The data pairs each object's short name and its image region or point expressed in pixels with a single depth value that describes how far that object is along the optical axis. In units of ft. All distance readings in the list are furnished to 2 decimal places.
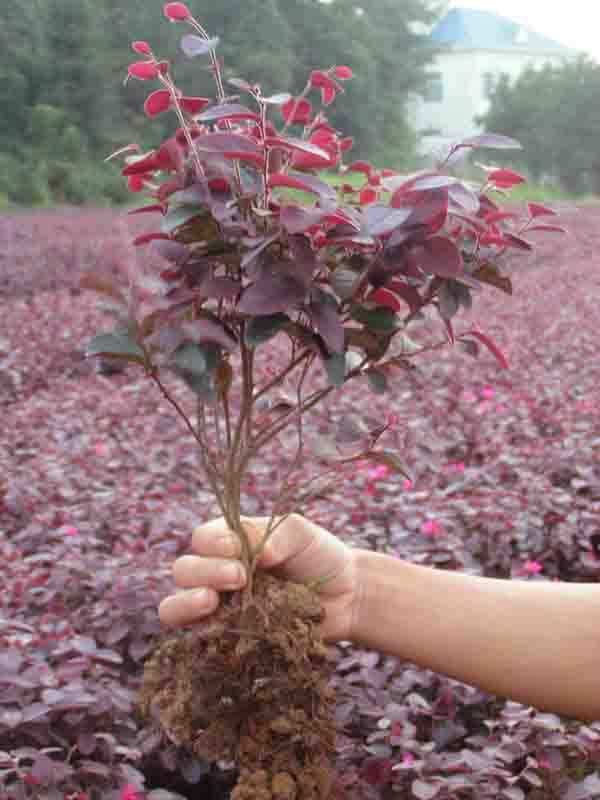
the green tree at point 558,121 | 85.87
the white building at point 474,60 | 102.58
